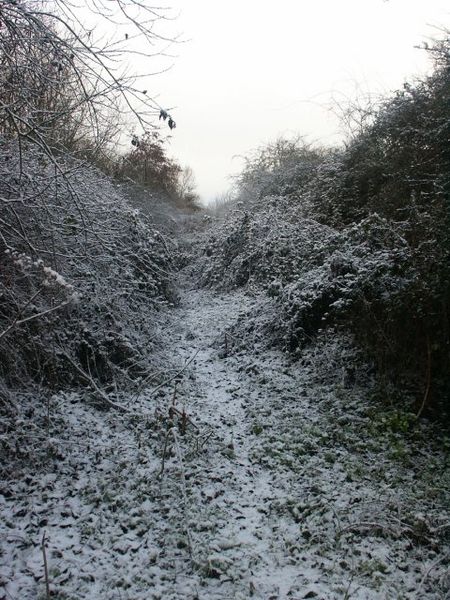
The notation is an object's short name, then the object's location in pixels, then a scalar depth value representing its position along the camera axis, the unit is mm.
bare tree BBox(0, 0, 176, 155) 3717
